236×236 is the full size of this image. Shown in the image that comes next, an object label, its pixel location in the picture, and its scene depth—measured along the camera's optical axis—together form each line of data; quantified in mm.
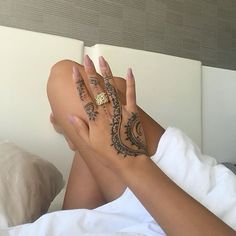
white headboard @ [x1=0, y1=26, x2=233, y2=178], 1343
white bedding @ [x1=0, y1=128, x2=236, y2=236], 779
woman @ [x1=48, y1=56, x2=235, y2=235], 600
